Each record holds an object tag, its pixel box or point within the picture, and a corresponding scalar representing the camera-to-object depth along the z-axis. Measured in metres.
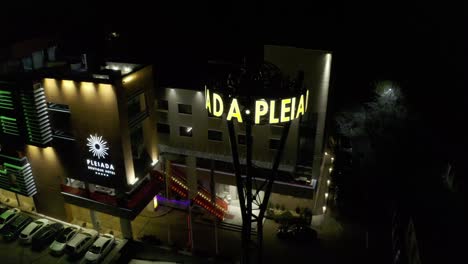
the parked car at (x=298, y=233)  32.44
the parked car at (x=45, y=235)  31.59
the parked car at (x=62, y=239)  30.97
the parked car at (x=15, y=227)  32.66
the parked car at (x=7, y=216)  33.76
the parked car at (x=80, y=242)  30.72
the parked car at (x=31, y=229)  32.09
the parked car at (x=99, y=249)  30.16
